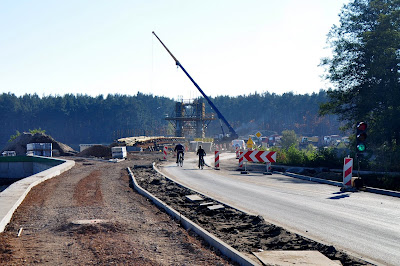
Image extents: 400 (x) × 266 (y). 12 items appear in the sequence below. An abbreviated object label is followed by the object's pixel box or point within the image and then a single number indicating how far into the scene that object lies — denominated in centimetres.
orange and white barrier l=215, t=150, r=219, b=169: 3125
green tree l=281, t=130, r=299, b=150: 10334
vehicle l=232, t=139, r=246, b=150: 6010
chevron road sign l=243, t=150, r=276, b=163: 2708
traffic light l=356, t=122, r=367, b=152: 1716
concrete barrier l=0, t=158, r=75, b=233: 1041
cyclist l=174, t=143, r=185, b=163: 3180
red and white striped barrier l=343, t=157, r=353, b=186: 1783
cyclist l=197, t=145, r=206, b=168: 3017
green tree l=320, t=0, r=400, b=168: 3127
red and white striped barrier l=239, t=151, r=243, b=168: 2989
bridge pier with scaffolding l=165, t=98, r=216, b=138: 8319
